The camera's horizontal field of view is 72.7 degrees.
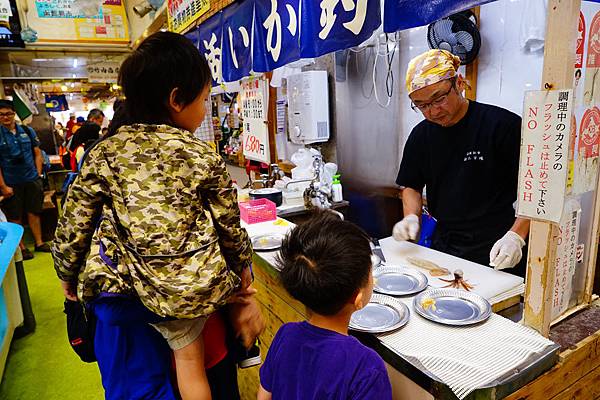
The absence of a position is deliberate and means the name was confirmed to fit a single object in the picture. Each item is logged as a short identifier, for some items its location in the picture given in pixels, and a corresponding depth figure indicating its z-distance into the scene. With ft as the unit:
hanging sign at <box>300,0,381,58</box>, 7.42
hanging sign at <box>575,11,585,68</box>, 4.34
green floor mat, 10.18
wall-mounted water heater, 13.92
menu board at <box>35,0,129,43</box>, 24.80
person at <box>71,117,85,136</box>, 33.52
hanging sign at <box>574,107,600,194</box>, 4.71
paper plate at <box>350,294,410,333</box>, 4.96
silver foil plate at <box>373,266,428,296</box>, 5.95
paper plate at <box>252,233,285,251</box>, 8.10
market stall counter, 3.98
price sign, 14.73
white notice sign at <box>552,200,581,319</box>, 4.82
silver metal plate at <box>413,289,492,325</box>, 5.03
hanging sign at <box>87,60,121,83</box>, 28.78
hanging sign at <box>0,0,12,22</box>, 22.67
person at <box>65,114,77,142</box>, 35.11
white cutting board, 6.13
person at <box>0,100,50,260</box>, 18.85
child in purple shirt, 3.75
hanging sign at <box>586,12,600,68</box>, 4.57
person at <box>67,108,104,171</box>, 18.12
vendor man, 7.56
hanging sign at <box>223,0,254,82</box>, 12.62
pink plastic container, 10.39
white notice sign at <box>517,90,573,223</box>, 4.09
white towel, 4.04
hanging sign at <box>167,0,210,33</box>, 15.81
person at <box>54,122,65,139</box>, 44.23
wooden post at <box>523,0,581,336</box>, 4.05
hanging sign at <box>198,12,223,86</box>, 14.78
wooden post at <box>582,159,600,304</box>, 5.27
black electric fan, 10.35
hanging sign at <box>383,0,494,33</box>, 5.47
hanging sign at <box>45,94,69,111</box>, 47.12
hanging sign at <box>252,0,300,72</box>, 10.00
